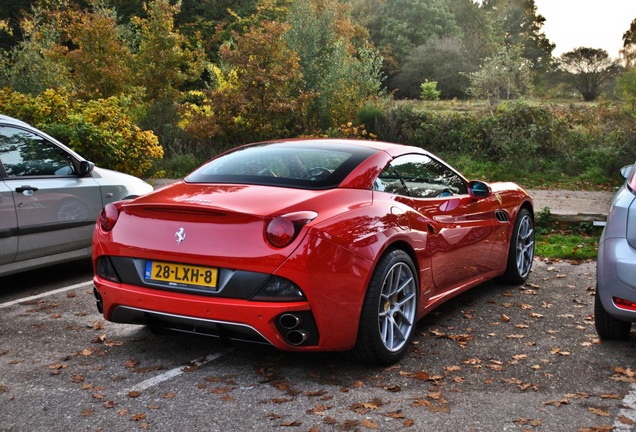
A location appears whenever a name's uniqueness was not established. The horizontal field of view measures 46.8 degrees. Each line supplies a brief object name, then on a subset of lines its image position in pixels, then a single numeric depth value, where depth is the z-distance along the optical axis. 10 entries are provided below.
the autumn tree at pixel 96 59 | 21.50
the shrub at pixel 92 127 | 11.08
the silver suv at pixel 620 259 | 4.68
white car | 6.42
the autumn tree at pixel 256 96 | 17.95
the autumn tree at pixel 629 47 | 33.11
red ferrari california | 4.18
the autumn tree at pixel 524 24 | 59.78
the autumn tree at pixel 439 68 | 36.38
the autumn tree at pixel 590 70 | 35.47
